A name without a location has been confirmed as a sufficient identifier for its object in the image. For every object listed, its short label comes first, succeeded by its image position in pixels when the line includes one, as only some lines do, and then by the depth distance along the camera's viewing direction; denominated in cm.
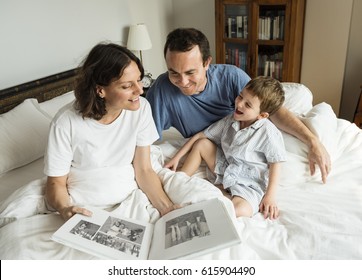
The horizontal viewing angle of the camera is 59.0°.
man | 136
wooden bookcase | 270
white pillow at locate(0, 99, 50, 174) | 154
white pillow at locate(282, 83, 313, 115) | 171
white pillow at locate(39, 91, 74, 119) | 182
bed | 97
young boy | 127
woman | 111
